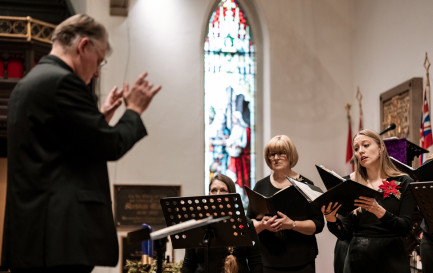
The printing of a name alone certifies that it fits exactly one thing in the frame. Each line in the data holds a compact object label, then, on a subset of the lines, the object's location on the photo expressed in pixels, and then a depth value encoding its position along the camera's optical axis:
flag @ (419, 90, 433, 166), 6.77
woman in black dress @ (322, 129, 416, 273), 4.14
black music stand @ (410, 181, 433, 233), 3.76
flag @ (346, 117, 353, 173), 8.74
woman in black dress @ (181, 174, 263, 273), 4.45
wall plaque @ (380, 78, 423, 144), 7.21
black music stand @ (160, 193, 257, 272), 4.10
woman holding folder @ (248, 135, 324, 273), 4.70
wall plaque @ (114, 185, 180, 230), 8.38
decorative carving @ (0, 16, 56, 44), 7.95
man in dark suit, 2.37
